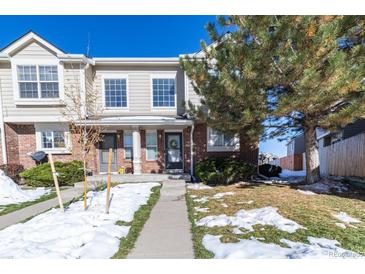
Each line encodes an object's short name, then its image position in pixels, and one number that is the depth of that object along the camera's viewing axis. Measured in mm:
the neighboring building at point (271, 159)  19889
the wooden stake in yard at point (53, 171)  4784
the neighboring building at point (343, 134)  10623
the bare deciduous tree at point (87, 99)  9984
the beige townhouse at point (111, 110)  10141
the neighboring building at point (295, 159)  18250
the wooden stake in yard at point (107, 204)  4908
